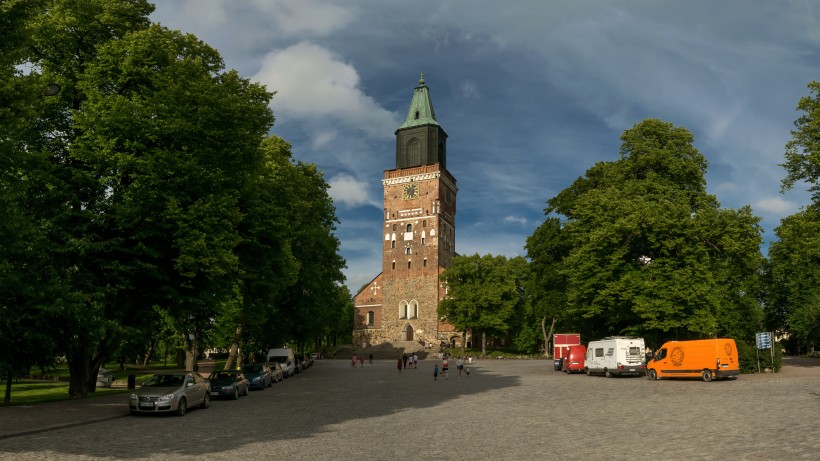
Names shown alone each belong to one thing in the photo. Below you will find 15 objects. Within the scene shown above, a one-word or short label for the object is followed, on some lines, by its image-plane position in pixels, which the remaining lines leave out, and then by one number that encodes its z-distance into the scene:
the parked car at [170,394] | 19.20
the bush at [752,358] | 38.44
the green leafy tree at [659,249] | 36.88
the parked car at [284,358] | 43.87
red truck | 48.31
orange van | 31.92
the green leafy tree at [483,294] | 81.69
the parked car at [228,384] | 25.88
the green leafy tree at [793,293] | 51.99
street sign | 37.88
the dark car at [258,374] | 31.91
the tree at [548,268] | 47.31
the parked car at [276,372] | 37.33
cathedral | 92.56
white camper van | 37.47
